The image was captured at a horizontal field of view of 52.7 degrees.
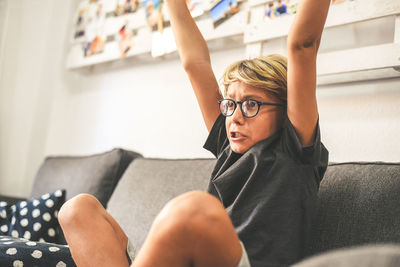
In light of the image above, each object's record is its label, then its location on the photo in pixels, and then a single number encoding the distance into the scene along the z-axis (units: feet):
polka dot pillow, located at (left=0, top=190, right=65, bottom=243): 5.27
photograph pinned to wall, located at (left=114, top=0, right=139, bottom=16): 7.29
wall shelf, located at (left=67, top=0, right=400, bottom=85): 4.06
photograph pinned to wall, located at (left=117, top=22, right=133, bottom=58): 7.13
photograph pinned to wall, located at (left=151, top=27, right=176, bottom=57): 6.25
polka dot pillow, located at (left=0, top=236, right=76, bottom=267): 3.20
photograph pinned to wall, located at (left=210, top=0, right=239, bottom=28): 5.61
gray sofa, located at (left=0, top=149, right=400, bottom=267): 2.92
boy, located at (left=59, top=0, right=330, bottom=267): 2.37
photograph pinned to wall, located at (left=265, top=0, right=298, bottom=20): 4.85
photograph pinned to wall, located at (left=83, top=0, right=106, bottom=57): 7.81
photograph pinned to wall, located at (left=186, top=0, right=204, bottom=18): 5.95
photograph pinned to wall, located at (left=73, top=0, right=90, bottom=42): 8.38
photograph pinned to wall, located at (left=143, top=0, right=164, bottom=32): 6.70
